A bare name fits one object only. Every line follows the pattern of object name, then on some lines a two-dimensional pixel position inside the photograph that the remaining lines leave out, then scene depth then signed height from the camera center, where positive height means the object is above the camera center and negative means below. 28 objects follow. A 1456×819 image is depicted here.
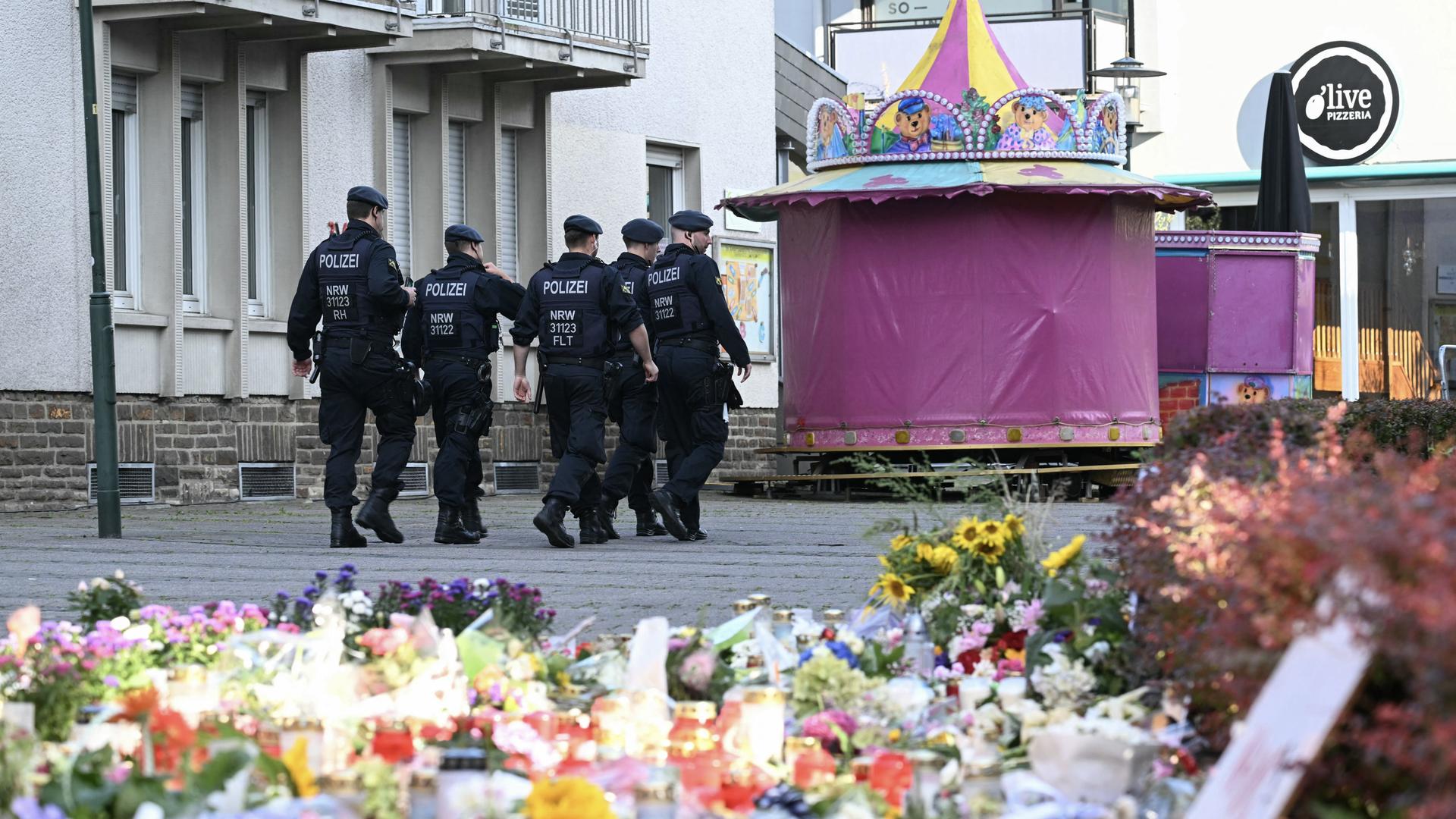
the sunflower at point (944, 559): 14.68 -0.81
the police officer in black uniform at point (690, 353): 28.22 -0.29
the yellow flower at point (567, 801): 8.13 -0.87
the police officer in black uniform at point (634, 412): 28.17 -0.65
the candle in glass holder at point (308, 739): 9.70 -0.90
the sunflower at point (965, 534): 14.58 -0.73
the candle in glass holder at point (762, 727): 10.55 -0.96
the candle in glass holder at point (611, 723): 10.56 -0.96
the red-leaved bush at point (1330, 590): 7.04 -0.53
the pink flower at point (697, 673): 12.15 -0.96
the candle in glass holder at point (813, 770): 9.77 -0.99
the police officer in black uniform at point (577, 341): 27.41 -0.19
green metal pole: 29.64 -0.25
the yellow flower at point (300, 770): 9.18 -0.91
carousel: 39.44 +0.15
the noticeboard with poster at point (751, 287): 50.91 +0.20
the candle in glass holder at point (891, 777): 9.45 -0.98
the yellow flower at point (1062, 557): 13.72 -0.76
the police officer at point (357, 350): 26.86 -0.22
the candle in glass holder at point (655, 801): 8.50 -0.90
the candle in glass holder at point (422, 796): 8.61 -0.90
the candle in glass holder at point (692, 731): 10.45 -0.98
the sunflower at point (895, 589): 14.49 -0.89
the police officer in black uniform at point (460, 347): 28.03 -0.22
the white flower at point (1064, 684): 11.52 -0.96
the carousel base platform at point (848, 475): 38.27 -1.48
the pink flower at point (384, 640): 11.87 -0.85
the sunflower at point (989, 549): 14.47 -0.77
